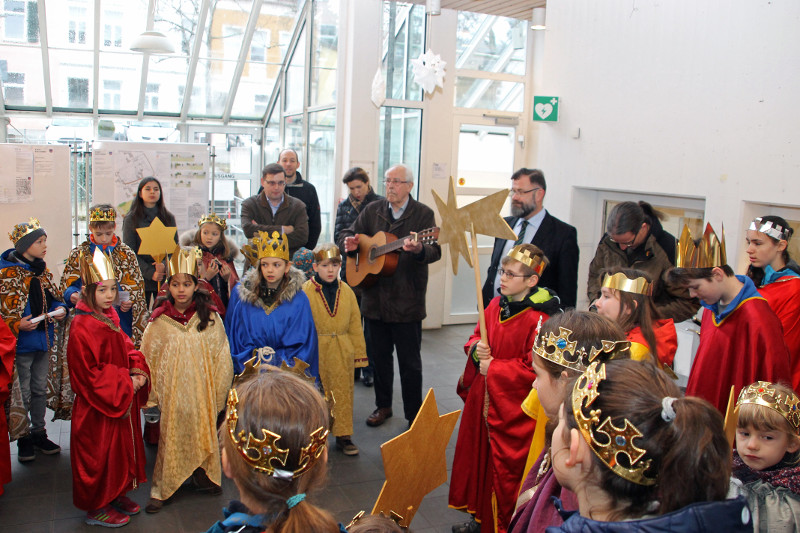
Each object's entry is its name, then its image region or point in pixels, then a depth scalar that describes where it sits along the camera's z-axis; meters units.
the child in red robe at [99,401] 3.34
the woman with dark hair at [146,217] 5.22
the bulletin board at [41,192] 6.59
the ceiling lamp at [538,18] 6.75
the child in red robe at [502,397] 3.06
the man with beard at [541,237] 4.03
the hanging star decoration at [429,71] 5.99
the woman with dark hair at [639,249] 4.15
